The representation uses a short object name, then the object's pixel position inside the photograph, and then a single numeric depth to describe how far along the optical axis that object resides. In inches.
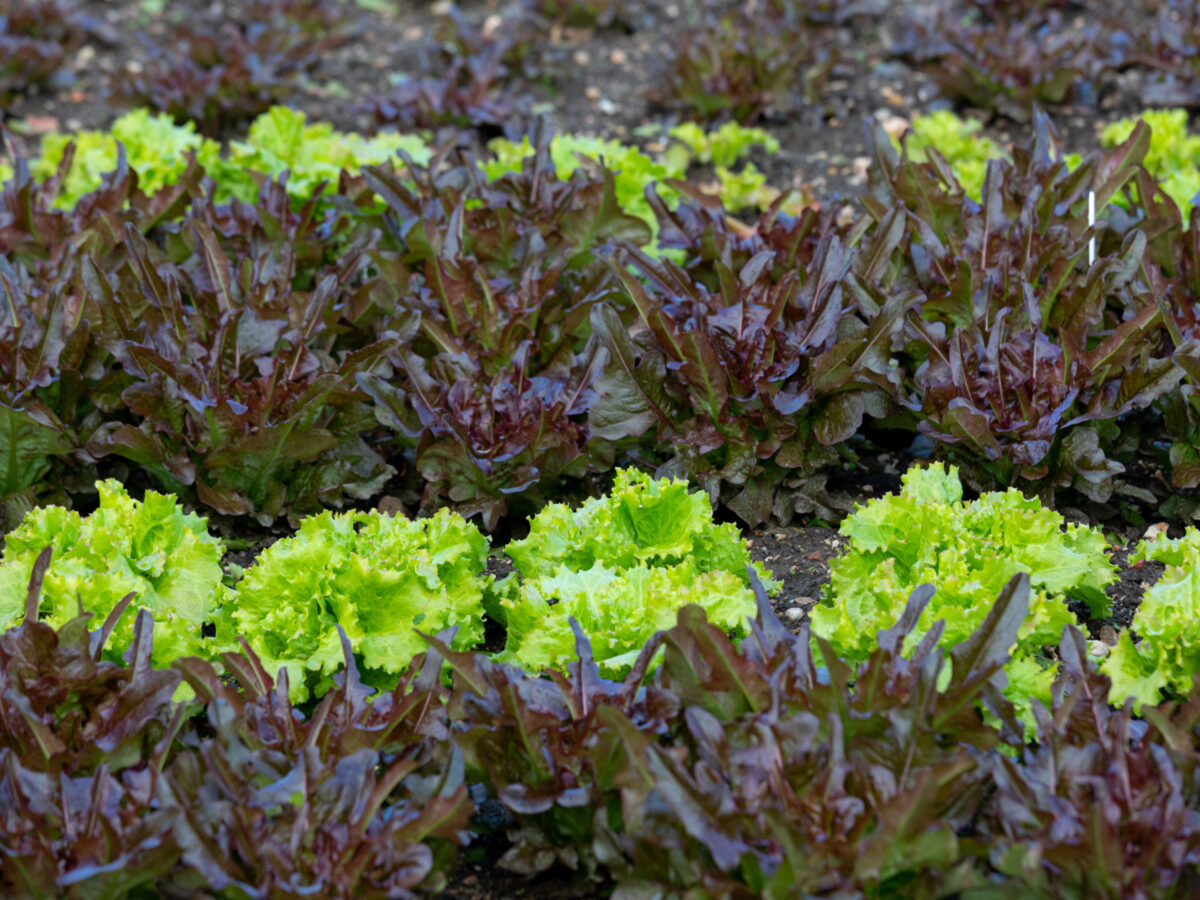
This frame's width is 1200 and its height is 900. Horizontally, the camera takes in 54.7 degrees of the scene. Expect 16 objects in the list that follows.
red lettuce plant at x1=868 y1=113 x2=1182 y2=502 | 129.3
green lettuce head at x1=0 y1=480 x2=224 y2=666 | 109.2
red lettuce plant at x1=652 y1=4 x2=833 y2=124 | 241.8
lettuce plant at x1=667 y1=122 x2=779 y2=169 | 227.0
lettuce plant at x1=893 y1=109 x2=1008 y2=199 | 210.2
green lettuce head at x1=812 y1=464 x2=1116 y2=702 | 101.7
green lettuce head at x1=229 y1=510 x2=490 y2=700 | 108.6
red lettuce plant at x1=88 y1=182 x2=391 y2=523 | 134.9
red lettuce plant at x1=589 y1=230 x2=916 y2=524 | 131.6
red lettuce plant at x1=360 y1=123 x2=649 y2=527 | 136.2
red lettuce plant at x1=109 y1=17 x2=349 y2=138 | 249.0
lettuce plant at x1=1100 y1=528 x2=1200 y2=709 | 99.0
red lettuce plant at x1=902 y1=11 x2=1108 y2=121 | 237.0
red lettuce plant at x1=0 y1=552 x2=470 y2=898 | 80.7
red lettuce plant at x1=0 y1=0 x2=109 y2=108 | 269.9
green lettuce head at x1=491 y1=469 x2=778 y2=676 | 104.7
